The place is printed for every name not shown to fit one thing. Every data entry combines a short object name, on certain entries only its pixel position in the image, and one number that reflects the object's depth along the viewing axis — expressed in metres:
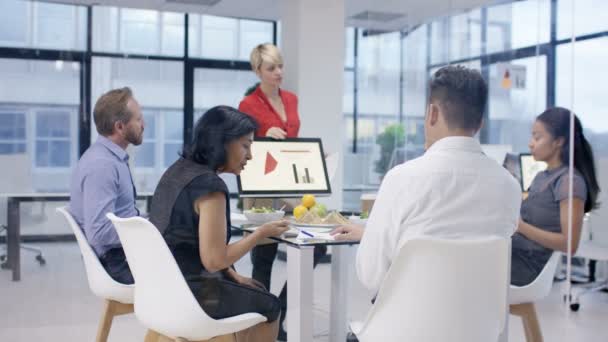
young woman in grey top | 2.39
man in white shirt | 1.88
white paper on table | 2.61
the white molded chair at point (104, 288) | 2.95
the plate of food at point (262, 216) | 3.06
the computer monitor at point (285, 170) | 3.40
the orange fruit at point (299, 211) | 3.07
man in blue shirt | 3.02
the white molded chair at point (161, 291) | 2.25
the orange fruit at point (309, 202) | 3.24
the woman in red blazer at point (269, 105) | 3.82
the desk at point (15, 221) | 4.66
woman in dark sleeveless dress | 2.34
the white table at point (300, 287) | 2.56
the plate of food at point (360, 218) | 3.06
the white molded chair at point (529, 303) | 2.69
